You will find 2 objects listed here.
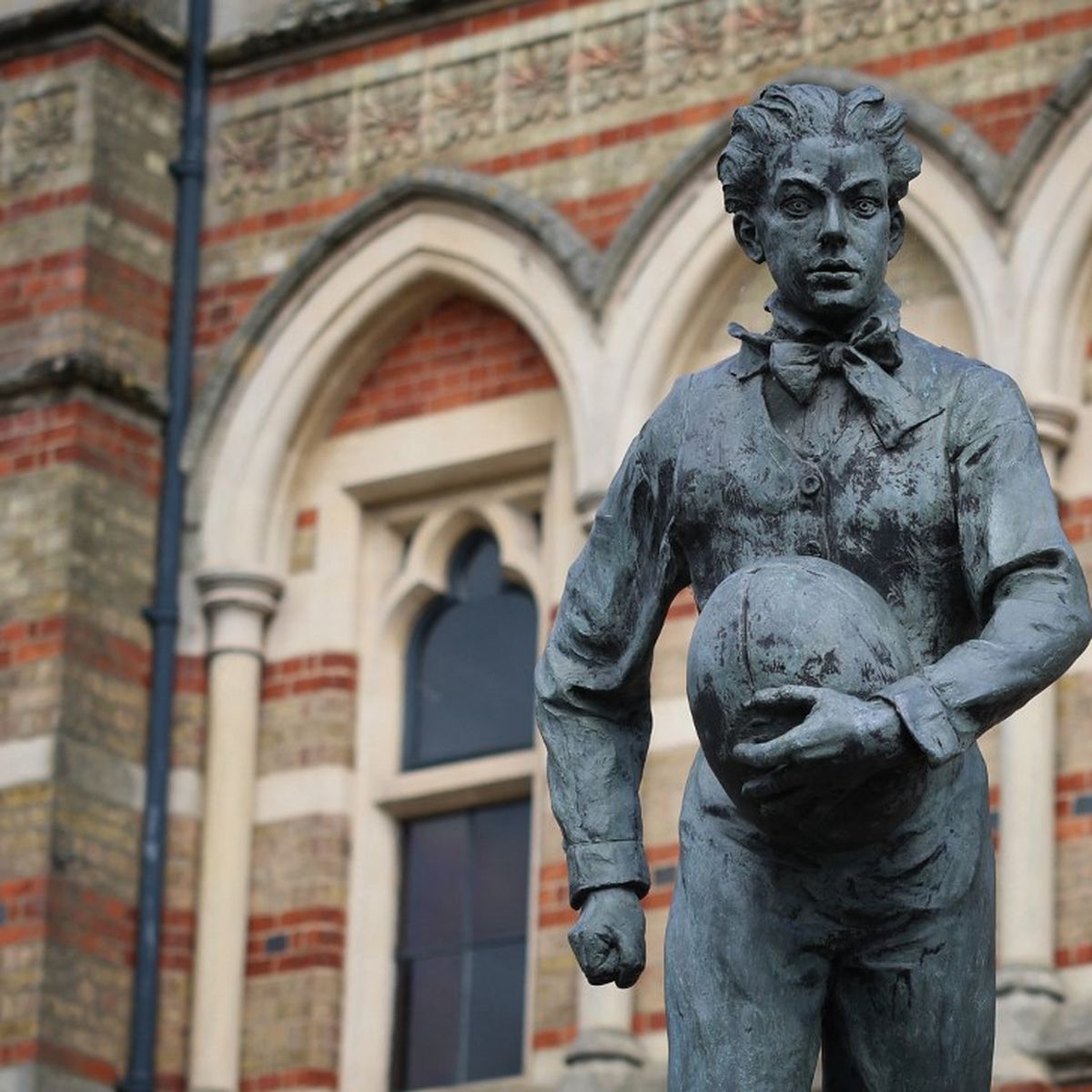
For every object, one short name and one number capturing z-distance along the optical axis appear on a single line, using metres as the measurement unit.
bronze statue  4.96
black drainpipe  12.75
